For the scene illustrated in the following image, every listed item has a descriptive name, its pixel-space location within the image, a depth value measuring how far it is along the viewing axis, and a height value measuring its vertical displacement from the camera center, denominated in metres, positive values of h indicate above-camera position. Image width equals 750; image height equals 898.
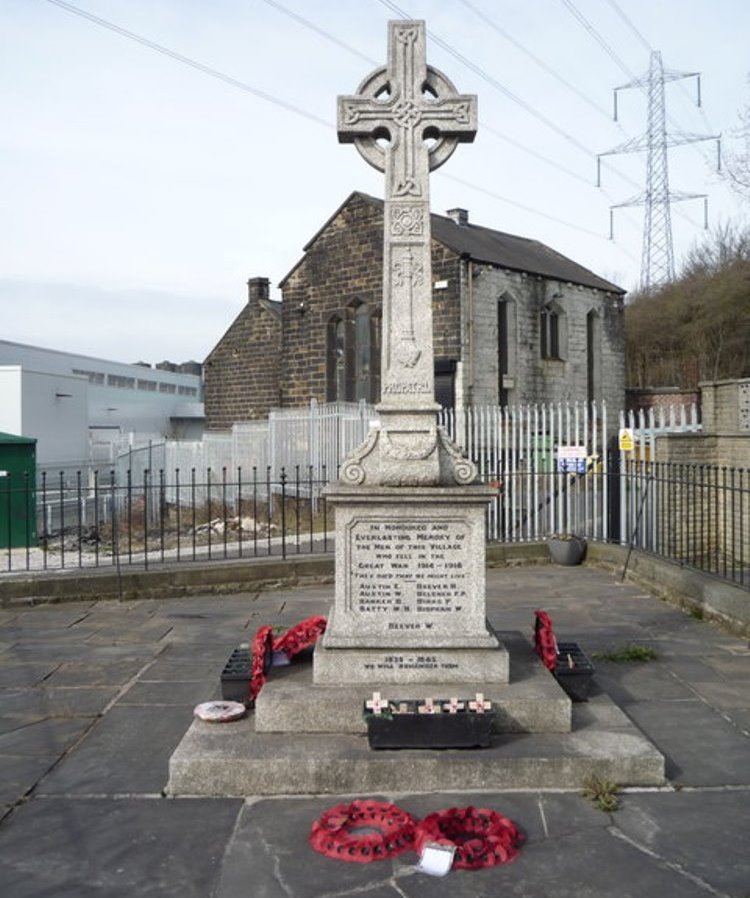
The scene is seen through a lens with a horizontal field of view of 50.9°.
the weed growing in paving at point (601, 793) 3.89 -1.73
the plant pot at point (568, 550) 11.48 -1.41
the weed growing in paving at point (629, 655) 6.54 -1.68
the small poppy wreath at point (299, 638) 5.36 -1.26
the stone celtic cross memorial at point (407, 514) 4.94 -0.38
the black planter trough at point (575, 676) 5.00 -1.42
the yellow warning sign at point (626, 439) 12.59 +0.22
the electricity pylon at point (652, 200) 38.66 +13.12
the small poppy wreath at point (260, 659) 4.99 -1.31
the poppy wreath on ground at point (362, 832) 3.45 -1.72
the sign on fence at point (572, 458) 12.20 -0.07
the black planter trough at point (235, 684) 5.06 -1.47
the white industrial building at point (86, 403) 17.95 +1.90
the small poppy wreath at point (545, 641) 5.20 -1.27
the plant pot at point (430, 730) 4.26 -1.49
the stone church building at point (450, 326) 21.30 +4.01
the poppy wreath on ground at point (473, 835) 3.40 -1.72
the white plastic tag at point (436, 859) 3.33 -1.73
